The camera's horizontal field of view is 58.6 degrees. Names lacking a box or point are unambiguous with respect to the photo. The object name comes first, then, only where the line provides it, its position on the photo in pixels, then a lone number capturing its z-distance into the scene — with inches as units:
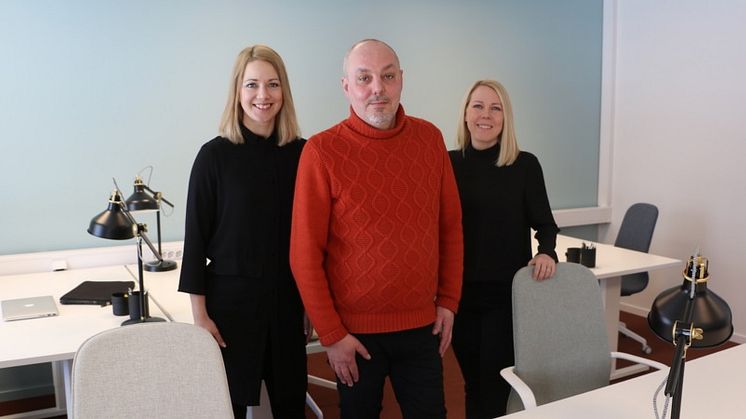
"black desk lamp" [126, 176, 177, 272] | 122.6
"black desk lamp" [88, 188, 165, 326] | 93.3
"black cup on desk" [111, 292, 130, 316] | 98.3
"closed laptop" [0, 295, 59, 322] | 96.8
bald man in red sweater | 72.5
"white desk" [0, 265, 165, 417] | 82.8
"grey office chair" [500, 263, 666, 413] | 81.3
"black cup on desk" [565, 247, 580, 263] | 128.8
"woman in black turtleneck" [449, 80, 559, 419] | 91.8
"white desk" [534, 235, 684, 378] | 127.6
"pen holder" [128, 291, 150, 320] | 93.8
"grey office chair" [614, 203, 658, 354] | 156.7
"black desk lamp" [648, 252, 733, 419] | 43.3
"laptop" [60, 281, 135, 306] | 104.7
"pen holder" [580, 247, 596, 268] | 128.5
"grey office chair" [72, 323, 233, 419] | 57.1
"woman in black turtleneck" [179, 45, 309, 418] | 78.4
